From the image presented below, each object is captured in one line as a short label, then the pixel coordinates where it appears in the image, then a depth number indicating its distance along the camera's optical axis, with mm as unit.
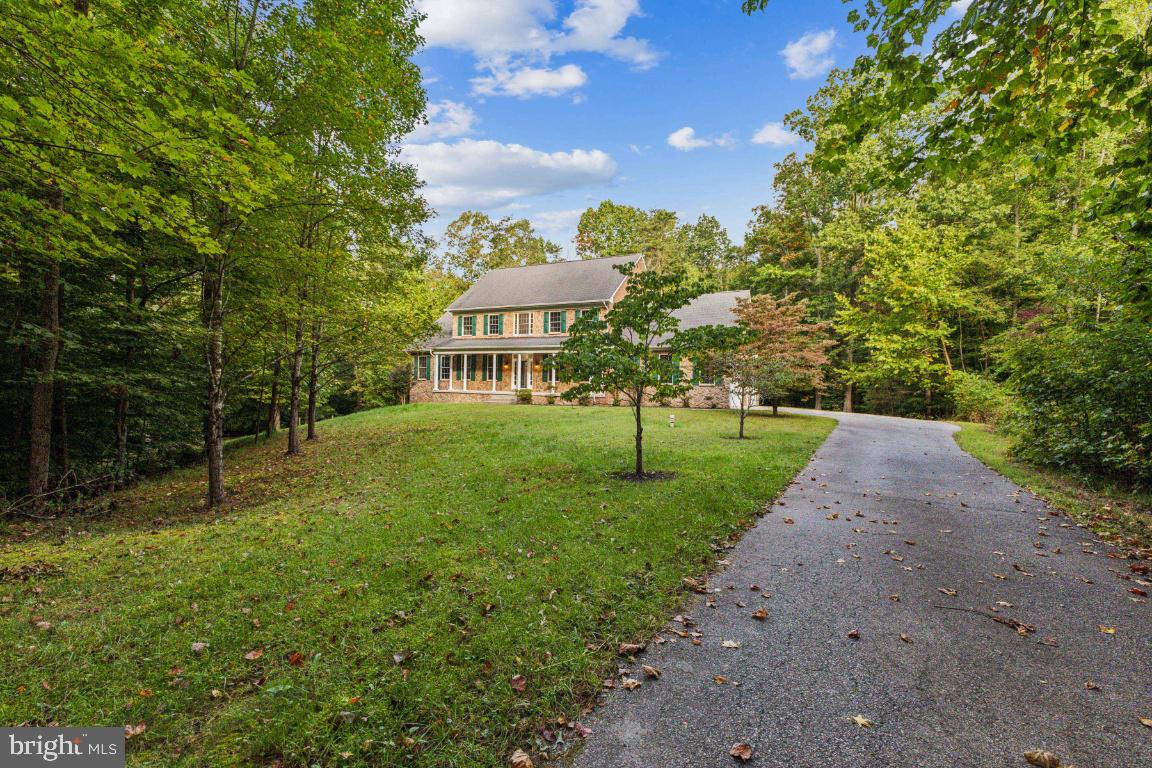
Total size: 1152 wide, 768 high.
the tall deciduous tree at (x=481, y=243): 44375
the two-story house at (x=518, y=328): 24709
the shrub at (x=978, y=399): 14266
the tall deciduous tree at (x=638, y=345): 7746
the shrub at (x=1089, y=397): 6914
